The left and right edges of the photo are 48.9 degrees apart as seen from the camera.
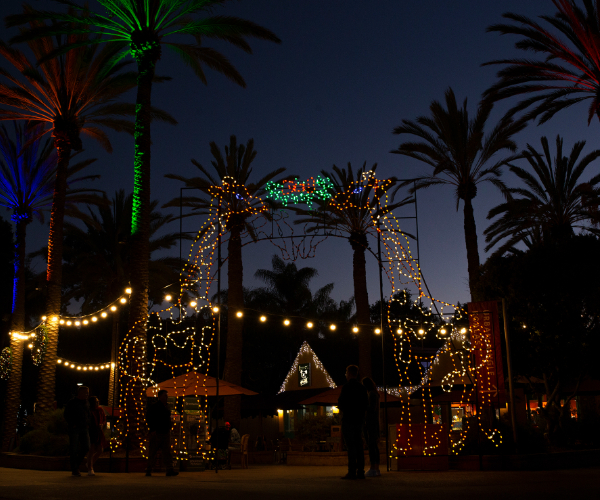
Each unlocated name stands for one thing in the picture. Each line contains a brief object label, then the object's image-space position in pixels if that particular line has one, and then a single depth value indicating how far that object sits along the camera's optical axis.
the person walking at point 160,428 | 11.38
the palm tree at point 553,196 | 26.52
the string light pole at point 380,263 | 15.13
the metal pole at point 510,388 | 13.17
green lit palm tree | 16.66
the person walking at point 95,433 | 11.50
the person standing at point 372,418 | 11.17
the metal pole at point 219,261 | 14.83
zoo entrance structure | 12.82
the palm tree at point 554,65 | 17.61
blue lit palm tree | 24.44
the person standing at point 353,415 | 9.39
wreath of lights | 16.89
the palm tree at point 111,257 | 31.36
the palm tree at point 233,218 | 23.97
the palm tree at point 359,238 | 25.66
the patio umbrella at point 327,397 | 22.36
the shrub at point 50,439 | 15.09
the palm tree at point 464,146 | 23.00
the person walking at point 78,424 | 11.09
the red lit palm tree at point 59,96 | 20.27
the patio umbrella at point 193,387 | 17.25
